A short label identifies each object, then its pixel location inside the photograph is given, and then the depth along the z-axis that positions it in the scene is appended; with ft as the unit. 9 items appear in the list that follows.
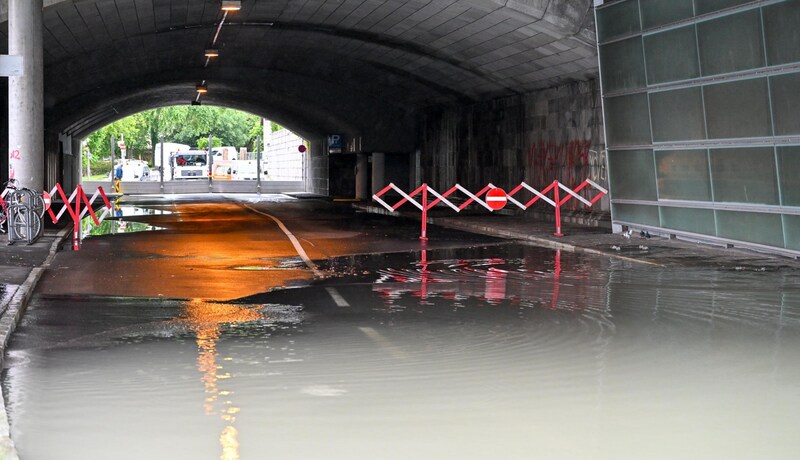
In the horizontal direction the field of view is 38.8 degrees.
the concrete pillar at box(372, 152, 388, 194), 167.02
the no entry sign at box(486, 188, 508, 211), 86.99
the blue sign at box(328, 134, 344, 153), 183.32
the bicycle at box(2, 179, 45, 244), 70.38
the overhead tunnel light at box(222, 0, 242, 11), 87.68
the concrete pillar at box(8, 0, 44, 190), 71.67
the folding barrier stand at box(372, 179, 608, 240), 81.05
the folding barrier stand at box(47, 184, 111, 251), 69.87
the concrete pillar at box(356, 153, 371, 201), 175.73
